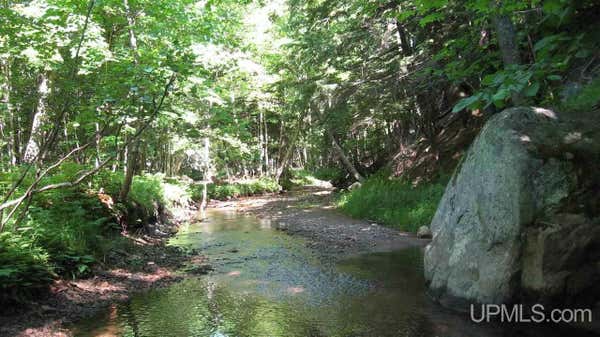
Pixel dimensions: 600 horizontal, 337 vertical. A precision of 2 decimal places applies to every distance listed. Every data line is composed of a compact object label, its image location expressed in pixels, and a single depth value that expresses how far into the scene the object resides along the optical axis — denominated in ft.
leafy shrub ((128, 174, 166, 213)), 40.19
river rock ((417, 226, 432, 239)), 35.12
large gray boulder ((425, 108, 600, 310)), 16.20
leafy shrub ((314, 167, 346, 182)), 112.09
